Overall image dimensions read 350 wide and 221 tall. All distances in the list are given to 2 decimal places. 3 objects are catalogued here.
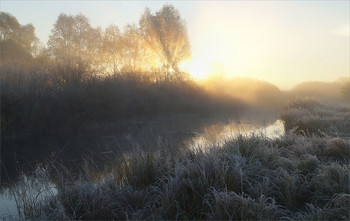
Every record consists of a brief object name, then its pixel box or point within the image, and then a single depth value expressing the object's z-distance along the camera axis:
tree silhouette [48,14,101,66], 24.89
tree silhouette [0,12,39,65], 23.28
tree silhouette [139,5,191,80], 26.83
